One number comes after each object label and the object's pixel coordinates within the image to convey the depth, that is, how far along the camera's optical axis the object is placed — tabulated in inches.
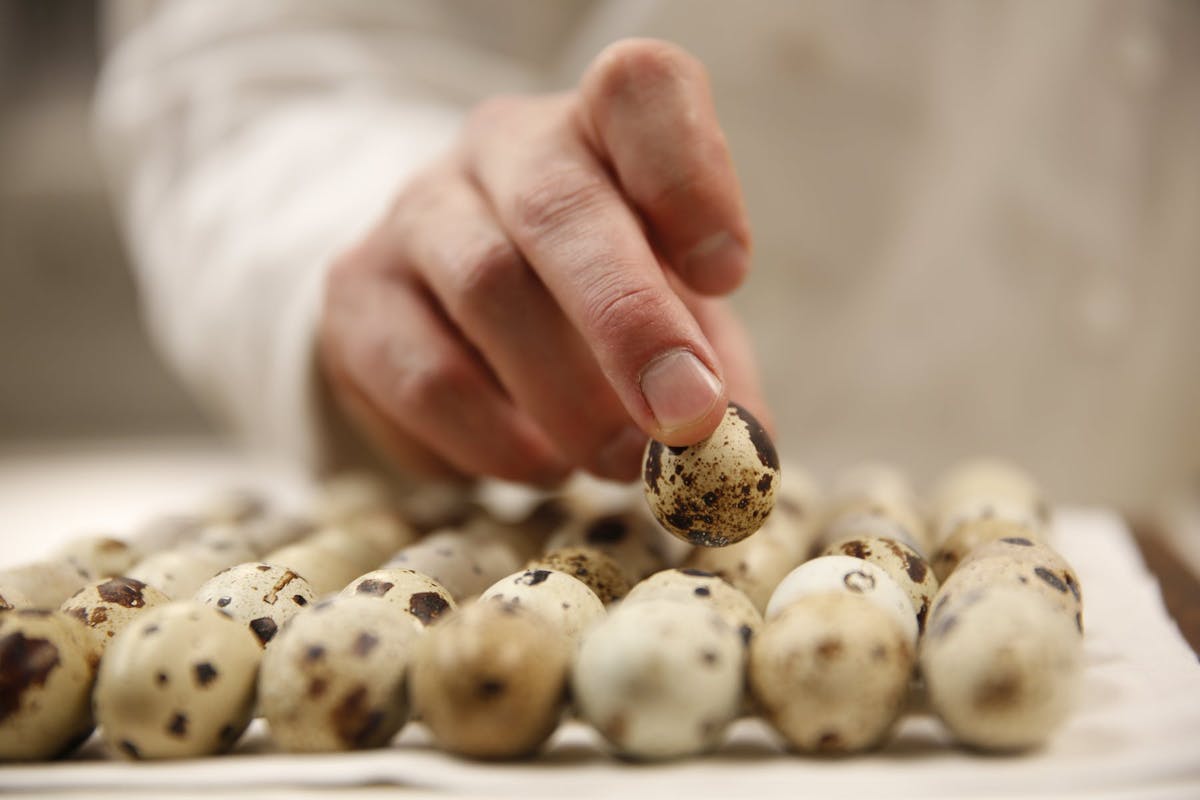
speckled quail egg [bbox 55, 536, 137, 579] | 15.7
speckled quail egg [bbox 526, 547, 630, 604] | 14.5
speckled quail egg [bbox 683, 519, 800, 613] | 14.8
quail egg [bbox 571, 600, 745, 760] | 12.0
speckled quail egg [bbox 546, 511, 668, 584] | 15.5
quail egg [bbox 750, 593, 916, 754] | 12.0
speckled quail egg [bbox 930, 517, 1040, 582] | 14.9
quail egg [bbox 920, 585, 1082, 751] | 11.9
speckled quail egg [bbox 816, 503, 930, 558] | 15.4
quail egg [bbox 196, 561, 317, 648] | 13.6
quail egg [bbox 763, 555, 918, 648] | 13.2
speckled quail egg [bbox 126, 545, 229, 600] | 14.8
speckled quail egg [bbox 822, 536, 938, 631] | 14.1
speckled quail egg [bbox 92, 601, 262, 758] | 12.2
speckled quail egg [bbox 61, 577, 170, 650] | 13.5
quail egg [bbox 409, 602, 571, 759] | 12.0
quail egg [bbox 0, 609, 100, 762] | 12.4
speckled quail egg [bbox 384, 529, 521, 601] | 15.1
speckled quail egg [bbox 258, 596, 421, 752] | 12.3
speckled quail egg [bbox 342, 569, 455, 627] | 13.6
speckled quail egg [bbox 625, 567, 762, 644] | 13.0
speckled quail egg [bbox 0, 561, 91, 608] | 14.7
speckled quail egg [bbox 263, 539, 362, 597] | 14.9
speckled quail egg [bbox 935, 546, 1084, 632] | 13.3
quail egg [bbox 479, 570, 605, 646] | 13.2
